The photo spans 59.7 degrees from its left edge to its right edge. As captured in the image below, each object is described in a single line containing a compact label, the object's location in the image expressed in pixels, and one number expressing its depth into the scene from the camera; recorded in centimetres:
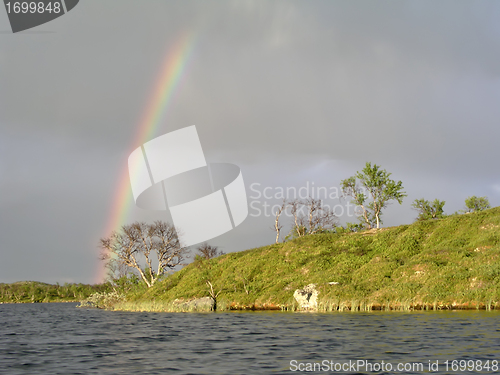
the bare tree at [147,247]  8981
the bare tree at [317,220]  10488
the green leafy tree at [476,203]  12269
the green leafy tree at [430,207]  11706
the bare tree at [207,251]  13500
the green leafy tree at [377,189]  9869
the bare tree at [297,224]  10525
